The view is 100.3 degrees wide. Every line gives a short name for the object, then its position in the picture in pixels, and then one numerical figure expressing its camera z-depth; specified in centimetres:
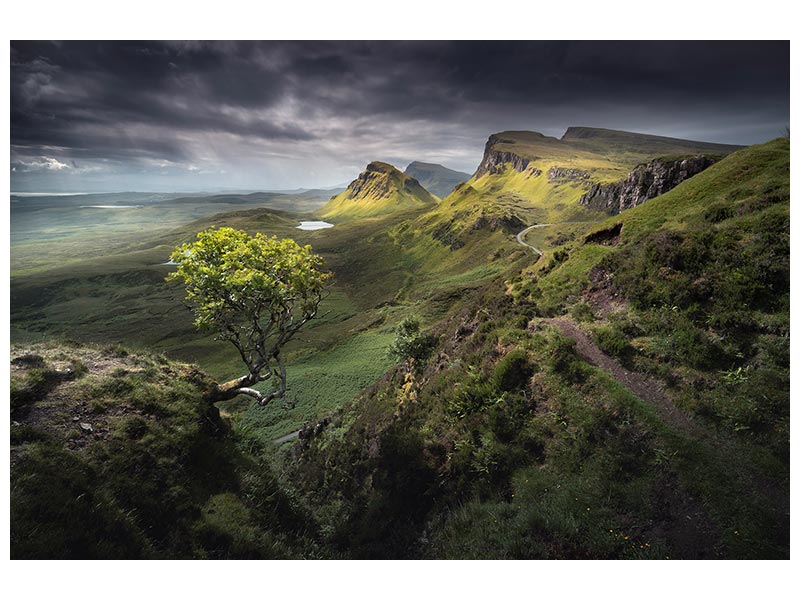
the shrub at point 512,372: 1394
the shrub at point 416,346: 2477
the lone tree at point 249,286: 1260
